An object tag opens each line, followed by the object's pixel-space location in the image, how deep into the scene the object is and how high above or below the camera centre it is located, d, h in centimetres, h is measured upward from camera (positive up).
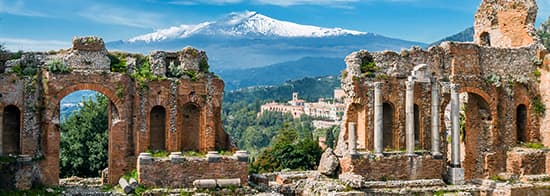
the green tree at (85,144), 4269 -207
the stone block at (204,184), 2994 -317
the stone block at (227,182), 3013 -313
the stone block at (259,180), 3356 -339
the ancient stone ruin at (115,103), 3025 +36
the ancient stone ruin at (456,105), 3488 +22
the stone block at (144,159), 2967 -206
